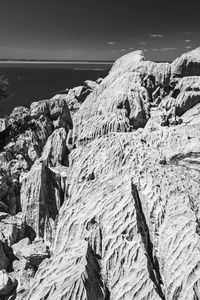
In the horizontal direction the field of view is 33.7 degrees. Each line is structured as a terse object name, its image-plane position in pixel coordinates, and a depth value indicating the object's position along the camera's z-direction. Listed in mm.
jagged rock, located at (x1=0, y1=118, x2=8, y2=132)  18966
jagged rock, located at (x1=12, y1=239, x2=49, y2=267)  11742
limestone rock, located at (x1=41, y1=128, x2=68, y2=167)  16172
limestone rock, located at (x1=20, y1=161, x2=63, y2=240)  13328
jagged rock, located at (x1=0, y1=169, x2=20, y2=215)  14218
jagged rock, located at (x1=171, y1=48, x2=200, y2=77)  18922
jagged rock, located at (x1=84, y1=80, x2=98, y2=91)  26562
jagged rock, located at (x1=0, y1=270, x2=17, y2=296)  10695
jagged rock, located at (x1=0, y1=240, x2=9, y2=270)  11836
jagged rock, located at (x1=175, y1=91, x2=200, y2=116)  16422
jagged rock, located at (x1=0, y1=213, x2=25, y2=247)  12664
